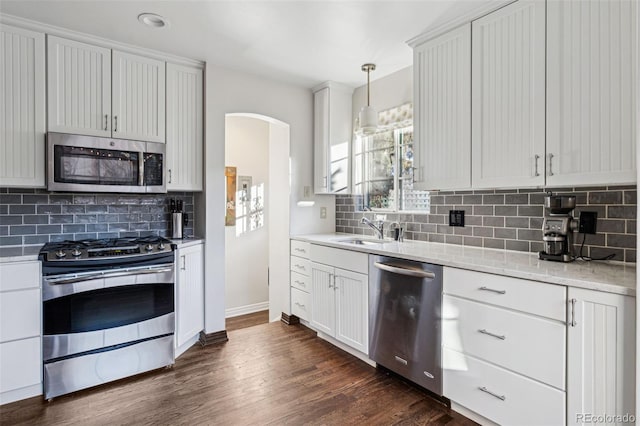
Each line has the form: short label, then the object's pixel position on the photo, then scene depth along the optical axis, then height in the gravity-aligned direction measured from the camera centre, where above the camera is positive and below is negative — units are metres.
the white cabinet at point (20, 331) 2.18 -0.78
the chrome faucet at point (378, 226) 3.32 -0.17
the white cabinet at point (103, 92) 2.56 +0.91
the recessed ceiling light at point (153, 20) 2.34 +1.29
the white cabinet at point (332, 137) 3.68 +0.76
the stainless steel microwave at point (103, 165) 2.51 +0.34
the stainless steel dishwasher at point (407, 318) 2.17 -0.74
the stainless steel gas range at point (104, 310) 2.30 -0.73
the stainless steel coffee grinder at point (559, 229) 1.95 -0.11
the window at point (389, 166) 3.27 +0.43
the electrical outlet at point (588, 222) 2.05 -0.08
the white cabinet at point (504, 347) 1.65 -0.72
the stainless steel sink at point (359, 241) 3.27 -0.31
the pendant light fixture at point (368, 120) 2.89 +0.74
